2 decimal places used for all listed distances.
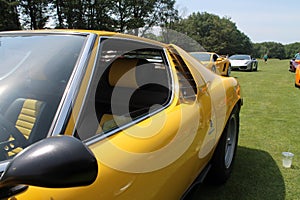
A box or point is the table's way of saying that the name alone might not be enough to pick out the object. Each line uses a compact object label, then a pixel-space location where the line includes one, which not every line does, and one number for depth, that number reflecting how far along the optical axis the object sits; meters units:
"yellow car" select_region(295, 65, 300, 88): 8.72
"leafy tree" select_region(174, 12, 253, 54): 60.72
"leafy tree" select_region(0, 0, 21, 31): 24.45
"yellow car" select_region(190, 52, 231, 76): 9.45
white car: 16.91
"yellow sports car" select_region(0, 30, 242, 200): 0.77
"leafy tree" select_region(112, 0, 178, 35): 36.97
